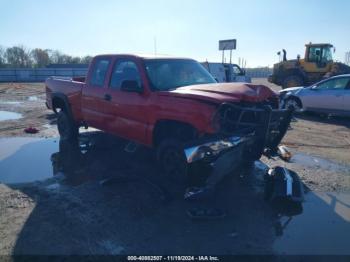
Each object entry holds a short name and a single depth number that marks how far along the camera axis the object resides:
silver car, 11.47
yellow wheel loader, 20.30
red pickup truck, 4.66
